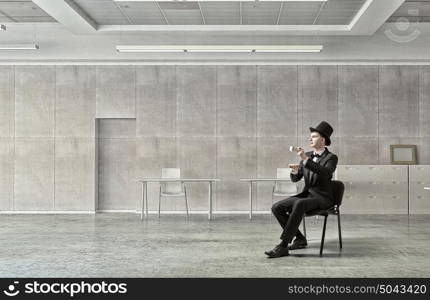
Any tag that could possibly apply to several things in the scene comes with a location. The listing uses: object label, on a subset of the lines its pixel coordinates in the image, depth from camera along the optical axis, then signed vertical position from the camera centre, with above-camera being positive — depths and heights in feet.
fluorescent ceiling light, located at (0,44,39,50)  32.30 +6.38
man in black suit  17.49 -1.45
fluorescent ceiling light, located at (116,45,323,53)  31.19 +6.08
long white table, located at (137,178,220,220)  30.27 -1.74
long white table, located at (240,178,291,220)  30.65 -2.78
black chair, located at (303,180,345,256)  18.09 -1.75
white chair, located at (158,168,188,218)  31.68 -2.20
